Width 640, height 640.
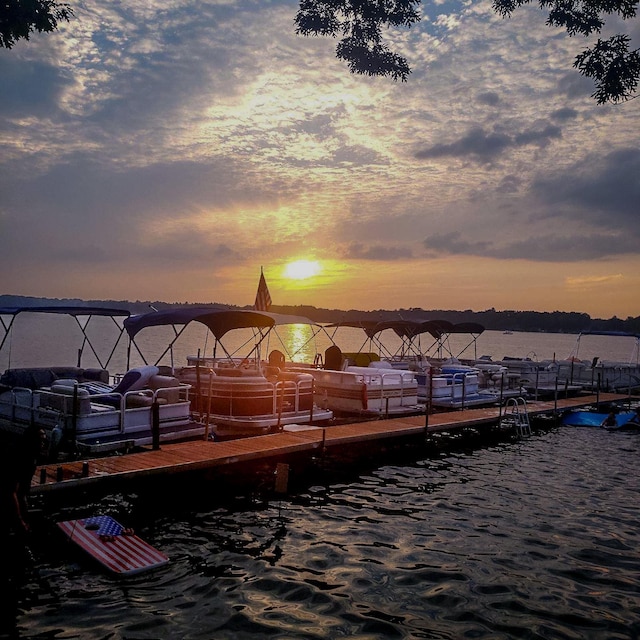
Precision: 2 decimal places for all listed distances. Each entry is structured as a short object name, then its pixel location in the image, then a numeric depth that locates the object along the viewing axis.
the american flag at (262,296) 26.83
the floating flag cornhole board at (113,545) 9.99
